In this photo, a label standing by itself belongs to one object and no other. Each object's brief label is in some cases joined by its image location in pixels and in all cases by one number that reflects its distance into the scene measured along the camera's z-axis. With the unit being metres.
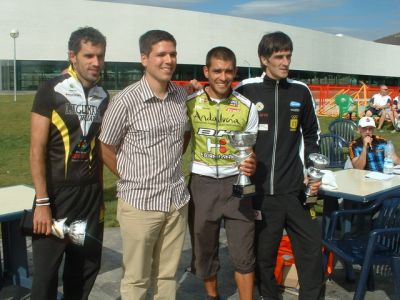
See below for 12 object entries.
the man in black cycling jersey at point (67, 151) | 2.75
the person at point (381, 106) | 16.64
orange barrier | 20.56
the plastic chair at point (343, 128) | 10.15
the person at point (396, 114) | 15.97
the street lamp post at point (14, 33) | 28.13
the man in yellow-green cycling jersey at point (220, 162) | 3.29
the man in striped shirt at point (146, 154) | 2.85
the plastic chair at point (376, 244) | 3.50
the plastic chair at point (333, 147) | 8.27
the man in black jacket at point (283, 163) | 3.37
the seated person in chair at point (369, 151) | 5.77
